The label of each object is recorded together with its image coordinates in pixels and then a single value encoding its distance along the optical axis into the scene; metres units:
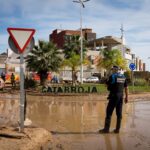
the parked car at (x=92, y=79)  48.13
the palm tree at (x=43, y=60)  28.73
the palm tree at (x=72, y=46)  49.75
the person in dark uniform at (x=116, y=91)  7.54
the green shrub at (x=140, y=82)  33.14
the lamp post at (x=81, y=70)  37.90
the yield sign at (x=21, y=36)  6.56
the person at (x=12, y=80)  27.54
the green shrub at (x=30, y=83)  25.66
